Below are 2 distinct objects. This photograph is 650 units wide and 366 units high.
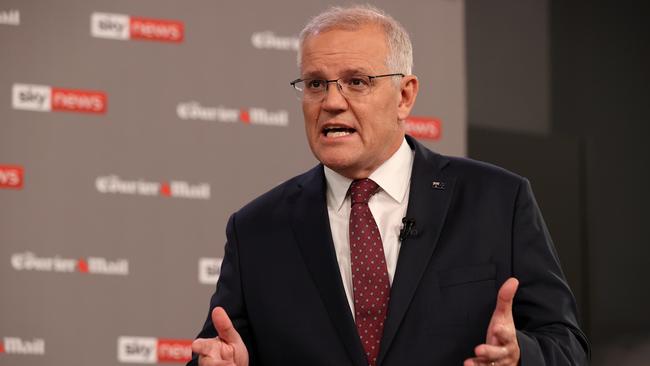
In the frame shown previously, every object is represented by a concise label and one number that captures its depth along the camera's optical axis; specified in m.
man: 4.36
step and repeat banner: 8.76
